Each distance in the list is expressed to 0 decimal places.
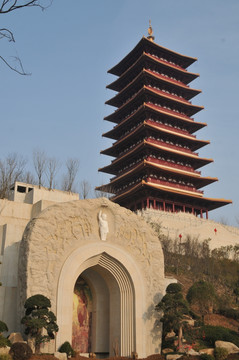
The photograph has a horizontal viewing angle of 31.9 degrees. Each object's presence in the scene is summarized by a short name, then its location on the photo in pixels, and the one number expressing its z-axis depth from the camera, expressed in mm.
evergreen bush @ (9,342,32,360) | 12820
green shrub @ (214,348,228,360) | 15747
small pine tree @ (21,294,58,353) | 13734
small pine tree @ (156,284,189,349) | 16094
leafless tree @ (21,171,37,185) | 40734
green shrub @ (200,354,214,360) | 14819
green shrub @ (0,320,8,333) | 14007
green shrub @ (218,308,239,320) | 22277
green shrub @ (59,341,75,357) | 14770
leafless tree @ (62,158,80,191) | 39959
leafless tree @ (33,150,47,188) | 37900
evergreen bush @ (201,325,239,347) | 17547
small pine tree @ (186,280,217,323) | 20078
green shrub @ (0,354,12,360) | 12280
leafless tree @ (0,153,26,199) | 34812
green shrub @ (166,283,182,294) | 16969
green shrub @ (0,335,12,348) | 13241
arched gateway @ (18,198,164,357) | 15609
